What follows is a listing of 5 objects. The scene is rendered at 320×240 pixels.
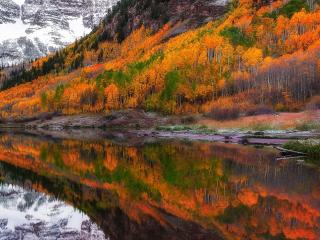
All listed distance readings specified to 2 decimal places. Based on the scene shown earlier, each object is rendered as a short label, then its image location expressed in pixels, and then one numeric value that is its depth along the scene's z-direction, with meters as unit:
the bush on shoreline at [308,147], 34.88
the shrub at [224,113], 80.32
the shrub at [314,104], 70.55
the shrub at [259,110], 77.06
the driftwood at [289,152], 36.48
